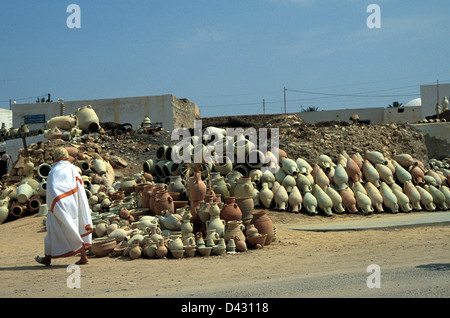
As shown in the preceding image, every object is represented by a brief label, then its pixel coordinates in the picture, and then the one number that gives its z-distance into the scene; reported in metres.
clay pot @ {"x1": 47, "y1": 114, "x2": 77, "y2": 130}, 18.93
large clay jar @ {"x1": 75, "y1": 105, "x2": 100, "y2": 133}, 20.44
